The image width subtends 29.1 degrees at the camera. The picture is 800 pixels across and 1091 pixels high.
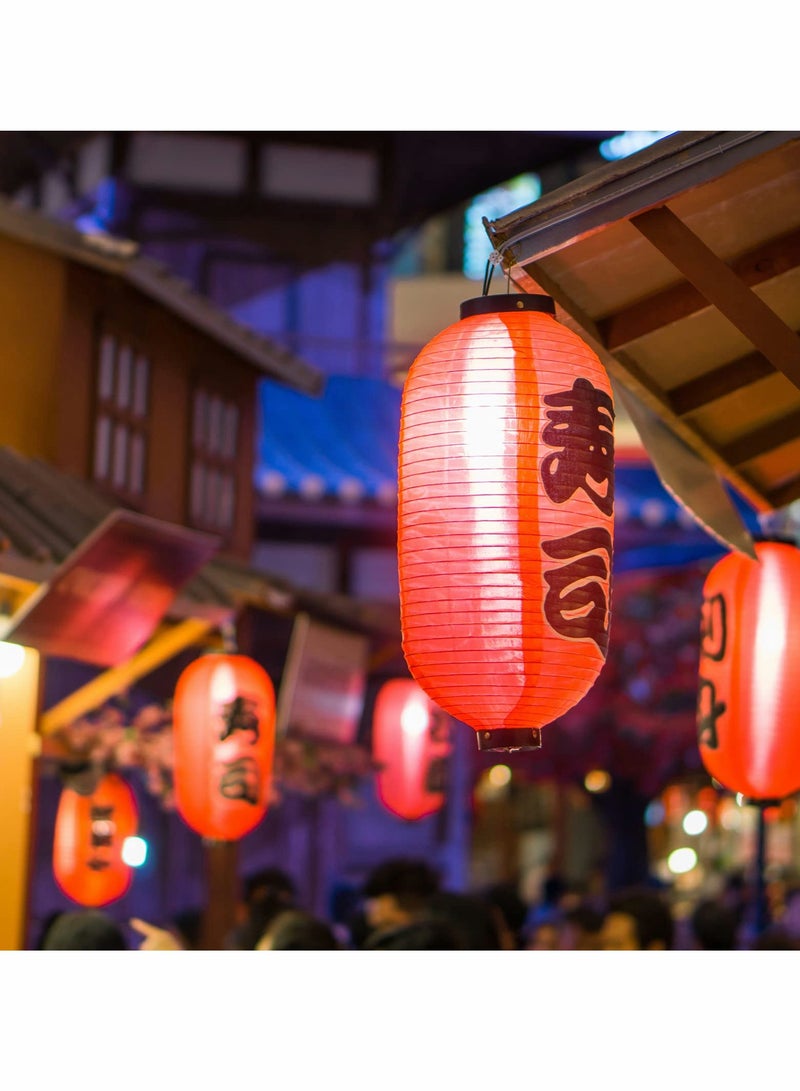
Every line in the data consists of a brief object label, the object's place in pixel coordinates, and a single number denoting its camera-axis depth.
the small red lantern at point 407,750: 14.41
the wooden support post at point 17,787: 10.23
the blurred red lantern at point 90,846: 11.09
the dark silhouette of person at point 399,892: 10.55
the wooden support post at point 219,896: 12.20
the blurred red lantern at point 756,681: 7.58
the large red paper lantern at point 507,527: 5.32
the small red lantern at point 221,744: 10.39
